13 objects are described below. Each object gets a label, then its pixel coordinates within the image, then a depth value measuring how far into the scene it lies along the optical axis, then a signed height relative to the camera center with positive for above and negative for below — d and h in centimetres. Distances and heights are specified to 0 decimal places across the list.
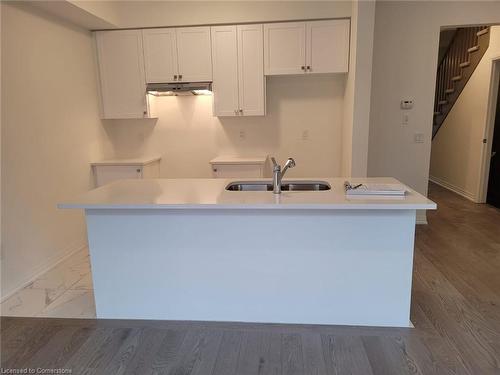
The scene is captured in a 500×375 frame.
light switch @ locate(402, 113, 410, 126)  427 +8
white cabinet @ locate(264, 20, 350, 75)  385 +89
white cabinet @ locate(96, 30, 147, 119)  408 +67
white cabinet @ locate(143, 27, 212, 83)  402 +86
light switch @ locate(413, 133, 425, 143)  430 -14
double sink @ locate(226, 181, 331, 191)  267 -43
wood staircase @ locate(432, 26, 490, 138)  532 +101
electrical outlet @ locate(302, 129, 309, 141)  448 -9
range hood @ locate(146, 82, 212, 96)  405 +49
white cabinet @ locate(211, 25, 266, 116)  397 +66
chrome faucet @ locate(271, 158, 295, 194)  228 -32
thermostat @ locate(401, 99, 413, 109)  423 +26
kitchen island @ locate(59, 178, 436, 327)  222 -84
